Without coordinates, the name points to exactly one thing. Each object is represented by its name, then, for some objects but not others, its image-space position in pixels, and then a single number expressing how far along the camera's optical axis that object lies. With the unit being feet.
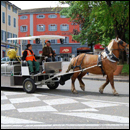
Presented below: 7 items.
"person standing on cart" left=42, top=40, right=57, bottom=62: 34.40
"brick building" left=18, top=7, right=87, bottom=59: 190.39
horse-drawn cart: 32.19
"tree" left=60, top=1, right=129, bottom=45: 57.88
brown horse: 30.07
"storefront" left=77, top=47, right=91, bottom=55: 186.37
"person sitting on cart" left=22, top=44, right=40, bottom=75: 32.35
